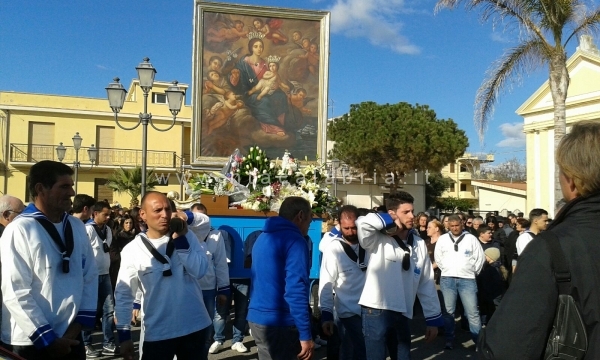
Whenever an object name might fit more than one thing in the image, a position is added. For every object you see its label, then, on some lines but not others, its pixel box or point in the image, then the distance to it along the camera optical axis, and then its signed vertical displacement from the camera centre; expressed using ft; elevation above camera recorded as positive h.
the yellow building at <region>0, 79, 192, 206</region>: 100.37 +11.01
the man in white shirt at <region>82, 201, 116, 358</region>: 23.07 -3.92
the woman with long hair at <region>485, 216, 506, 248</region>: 40.76 -2.52
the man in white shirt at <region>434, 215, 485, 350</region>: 24.61 -3.17
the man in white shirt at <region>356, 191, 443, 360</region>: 14.02 -2.15
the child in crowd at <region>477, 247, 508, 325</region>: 27.12 -4.19
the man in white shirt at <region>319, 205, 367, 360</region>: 16.08 -2.56
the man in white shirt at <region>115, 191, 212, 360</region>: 12.20 -2.10
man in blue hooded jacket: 12.49 -2.31
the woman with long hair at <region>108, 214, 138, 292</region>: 26.94 -2.33
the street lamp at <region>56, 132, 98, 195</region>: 63.23 +5.59
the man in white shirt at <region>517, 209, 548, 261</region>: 22.68 -1.05
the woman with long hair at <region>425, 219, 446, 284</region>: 31.73 -1.92
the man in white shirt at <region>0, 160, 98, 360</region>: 10.28 -1.57
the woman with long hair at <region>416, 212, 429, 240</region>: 42.22 -1.96
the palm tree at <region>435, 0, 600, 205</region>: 39.27 +12.46
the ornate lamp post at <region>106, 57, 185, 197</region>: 35.68 +7.02
